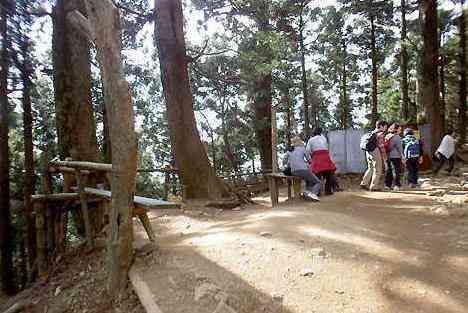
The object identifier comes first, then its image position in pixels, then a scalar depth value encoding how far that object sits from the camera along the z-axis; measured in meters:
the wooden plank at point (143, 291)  3.71
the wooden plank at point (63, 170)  6.81
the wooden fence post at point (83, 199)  6.22
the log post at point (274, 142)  9.16
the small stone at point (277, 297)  3.53
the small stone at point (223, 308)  3.41
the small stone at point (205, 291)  3.75
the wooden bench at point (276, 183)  8.94
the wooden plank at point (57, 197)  6.74
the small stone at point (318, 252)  4.28
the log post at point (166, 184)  13.05
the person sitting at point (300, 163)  8.68
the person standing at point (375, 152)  9.64
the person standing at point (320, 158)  9.23
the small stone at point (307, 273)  3.90
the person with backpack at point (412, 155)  10.38
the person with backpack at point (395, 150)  10.04
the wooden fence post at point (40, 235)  6.89
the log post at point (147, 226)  5.45
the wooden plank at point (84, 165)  5.04
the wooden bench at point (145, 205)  4.66
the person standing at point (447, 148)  11.98
